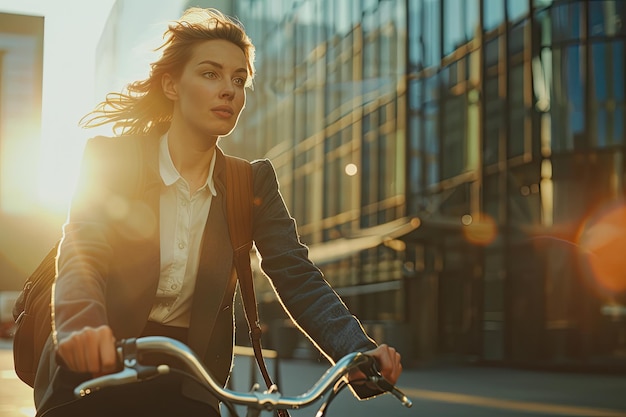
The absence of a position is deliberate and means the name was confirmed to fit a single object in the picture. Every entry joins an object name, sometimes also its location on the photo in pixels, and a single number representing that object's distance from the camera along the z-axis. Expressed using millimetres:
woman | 2938
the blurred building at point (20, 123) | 7531
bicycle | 2336
